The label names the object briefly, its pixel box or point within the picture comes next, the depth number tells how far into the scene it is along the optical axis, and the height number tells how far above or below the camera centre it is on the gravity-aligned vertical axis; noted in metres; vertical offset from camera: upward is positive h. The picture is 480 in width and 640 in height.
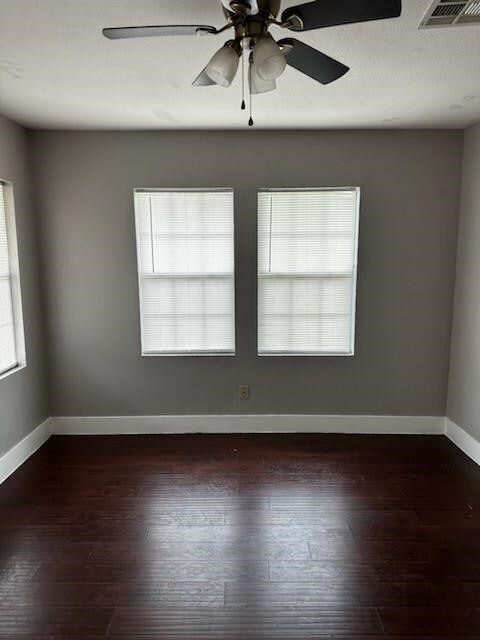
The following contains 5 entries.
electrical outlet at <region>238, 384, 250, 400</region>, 3.61 -1.18
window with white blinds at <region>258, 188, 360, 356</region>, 3.39 -0.09
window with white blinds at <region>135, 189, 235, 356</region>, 3.40 -0.09
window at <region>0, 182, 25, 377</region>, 3.05 -0.26
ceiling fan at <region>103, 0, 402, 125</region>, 1.30 +0.81
